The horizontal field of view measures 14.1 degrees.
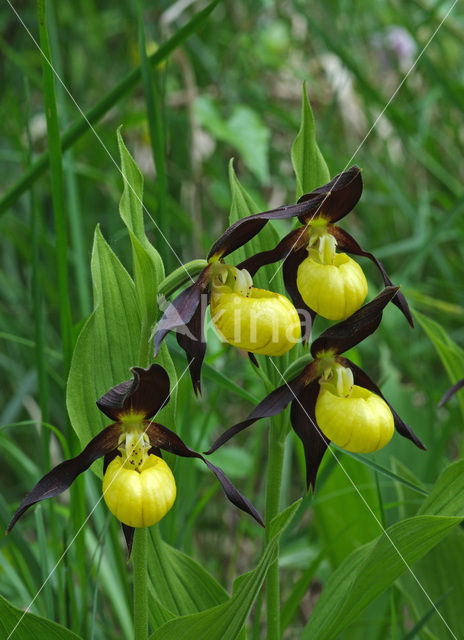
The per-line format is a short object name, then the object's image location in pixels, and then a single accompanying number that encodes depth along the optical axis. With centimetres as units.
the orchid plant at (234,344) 63
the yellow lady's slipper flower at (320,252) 64
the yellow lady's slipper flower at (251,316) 64
